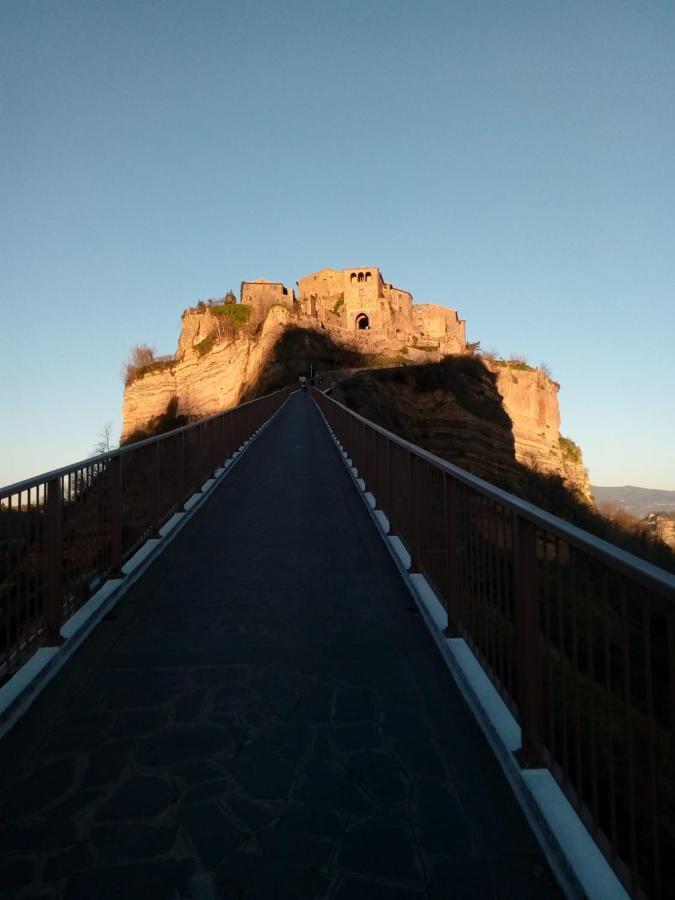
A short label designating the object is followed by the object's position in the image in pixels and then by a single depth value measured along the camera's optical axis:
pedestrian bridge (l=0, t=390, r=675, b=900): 2.31
